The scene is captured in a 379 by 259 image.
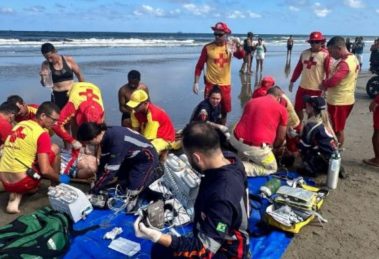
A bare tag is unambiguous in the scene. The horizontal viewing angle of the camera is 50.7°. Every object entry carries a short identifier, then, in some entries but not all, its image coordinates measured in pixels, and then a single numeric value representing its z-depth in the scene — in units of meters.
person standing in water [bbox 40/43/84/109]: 6.25
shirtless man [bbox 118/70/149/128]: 6.64
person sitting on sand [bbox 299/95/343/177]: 5.21
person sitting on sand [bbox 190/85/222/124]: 6.17
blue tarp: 3.60
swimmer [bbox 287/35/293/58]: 21.99
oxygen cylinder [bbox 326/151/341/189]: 4.96
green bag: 3.38
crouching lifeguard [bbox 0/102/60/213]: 4.38
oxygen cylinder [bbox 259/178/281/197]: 4.68
